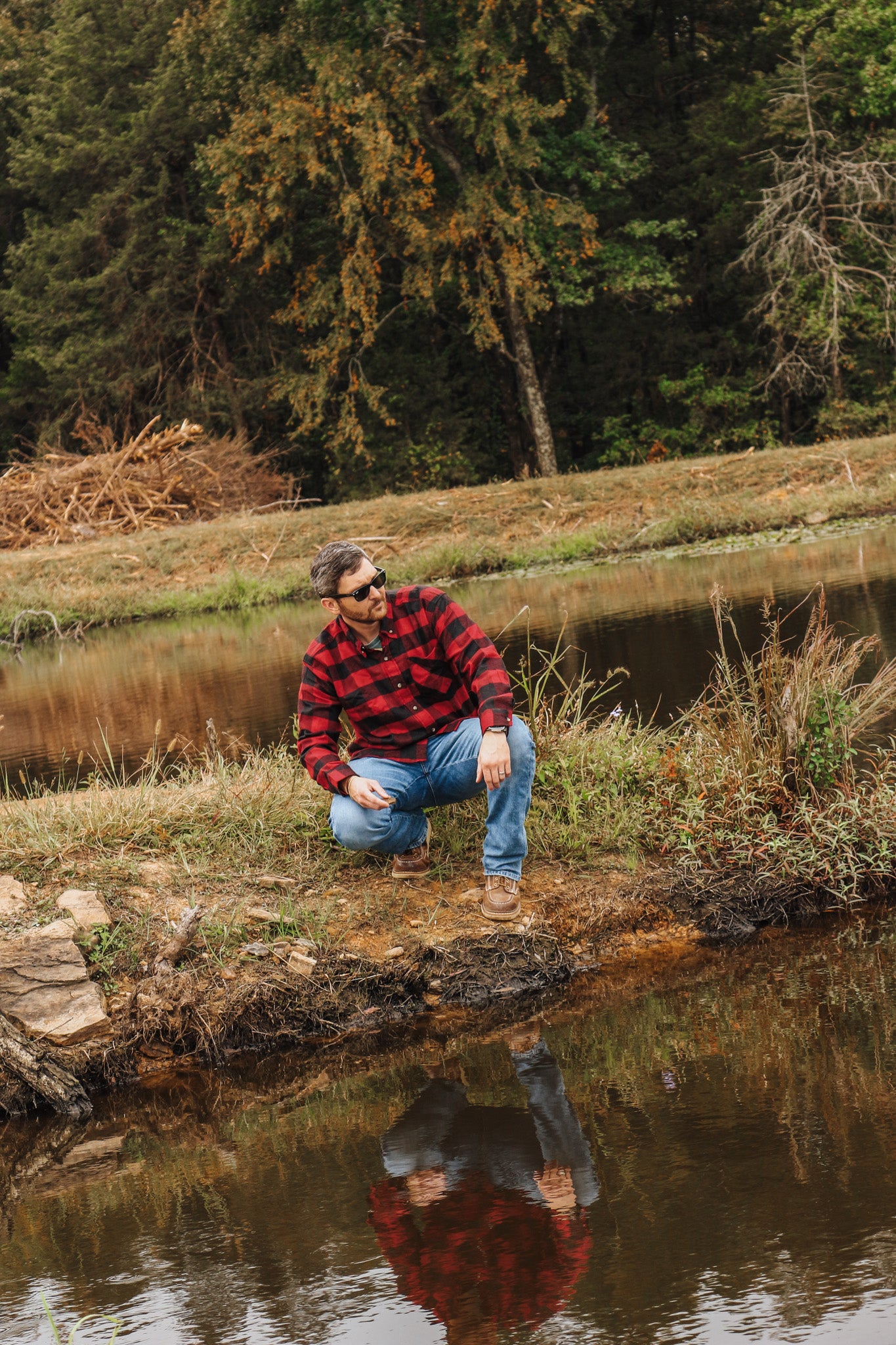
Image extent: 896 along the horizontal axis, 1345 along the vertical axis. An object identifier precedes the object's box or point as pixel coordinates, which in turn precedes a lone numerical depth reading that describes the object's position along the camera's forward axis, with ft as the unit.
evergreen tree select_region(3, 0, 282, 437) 97.81
